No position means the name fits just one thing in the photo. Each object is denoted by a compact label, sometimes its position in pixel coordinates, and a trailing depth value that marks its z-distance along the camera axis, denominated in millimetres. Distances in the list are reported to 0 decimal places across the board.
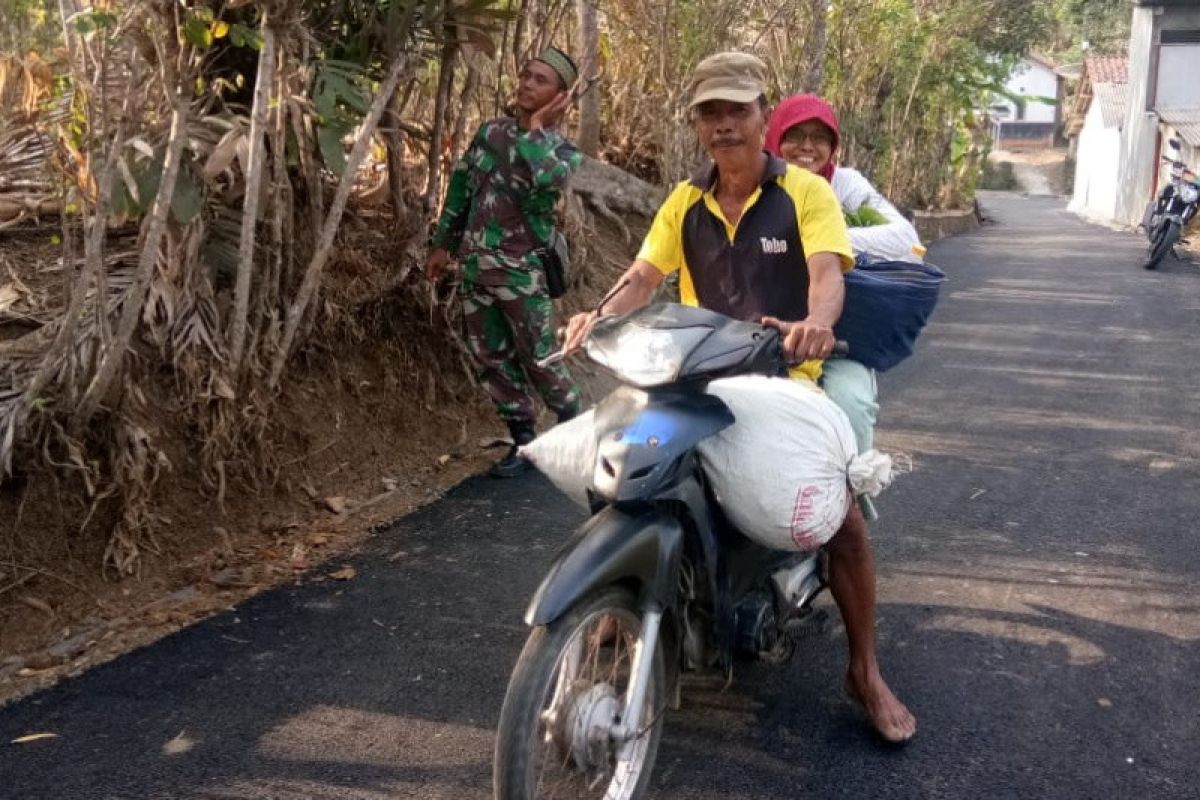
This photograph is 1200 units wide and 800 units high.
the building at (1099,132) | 34012
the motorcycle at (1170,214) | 15914
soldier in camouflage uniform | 5465
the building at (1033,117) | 69875
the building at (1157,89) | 27094
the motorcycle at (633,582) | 2598
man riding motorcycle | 3314
